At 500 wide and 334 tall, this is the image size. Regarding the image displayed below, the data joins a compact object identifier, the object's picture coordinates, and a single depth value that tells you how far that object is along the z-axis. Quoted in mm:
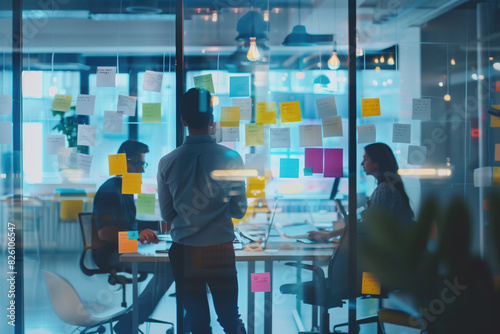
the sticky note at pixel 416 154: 3473
